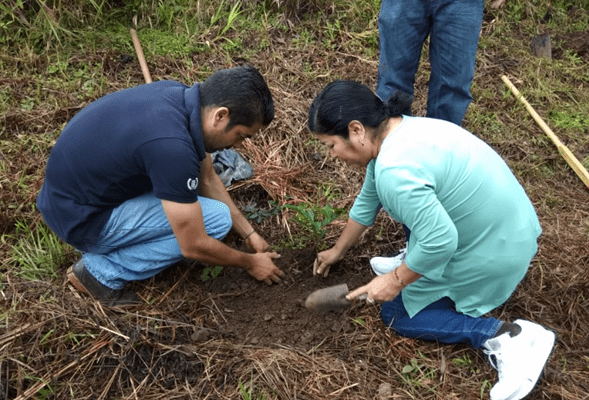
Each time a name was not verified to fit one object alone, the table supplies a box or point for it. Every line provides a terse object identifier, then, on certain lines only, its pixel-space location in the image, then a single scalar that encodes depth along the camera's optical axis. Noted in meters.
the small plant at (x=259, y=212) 3.06
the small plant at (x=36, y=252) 2.67
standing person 2.86
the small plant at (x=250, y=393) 2.05
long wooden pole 3.56
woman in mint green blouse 1.92
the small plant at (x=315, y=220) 2.74
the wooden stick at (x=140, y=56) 3.80
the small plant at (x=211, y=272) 2.66
